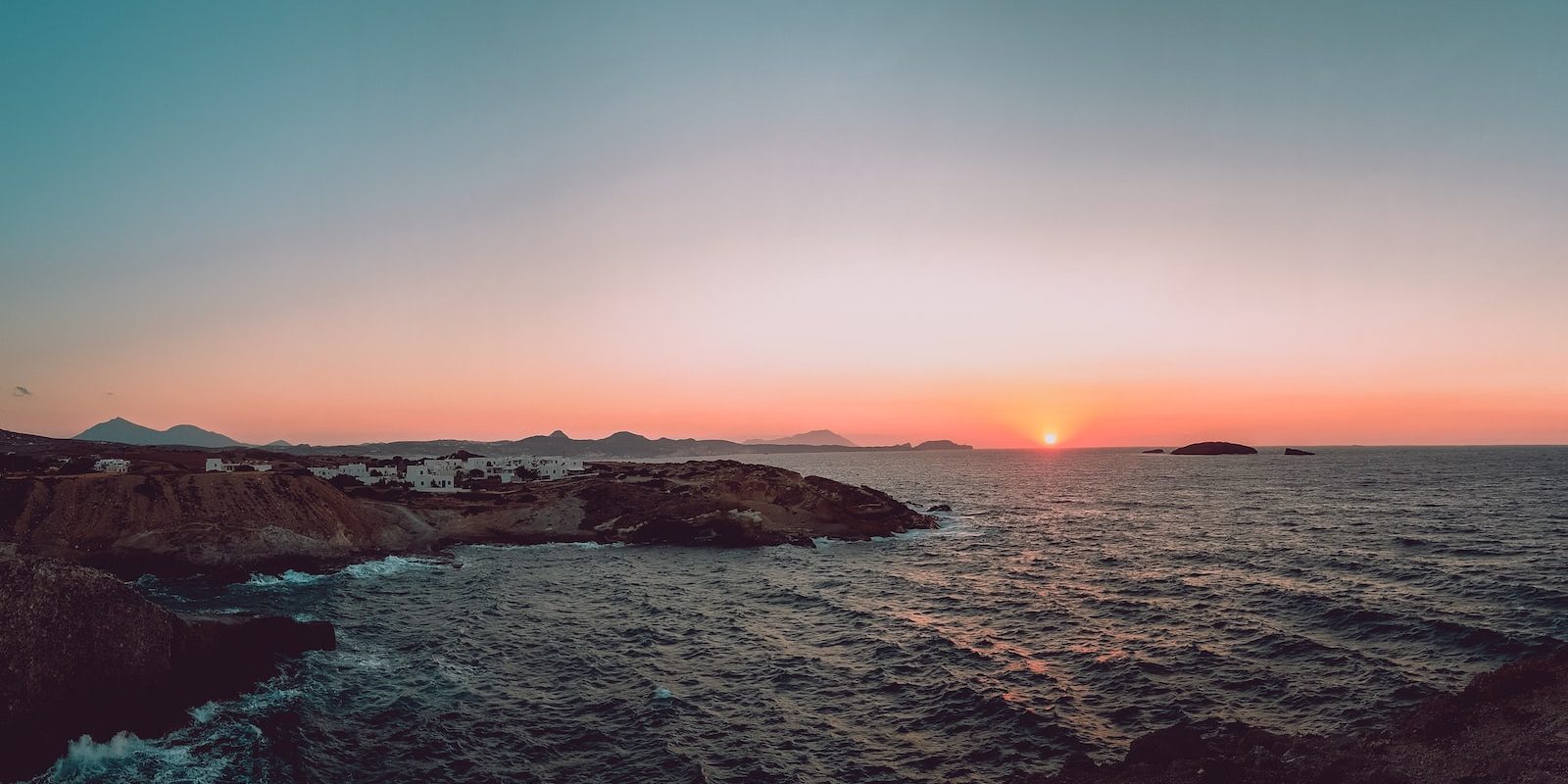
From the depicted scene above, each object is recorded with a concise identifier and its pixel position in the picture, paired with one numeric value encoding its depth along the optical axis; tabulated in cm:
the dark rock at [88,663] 2319
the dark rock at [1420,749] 1705
